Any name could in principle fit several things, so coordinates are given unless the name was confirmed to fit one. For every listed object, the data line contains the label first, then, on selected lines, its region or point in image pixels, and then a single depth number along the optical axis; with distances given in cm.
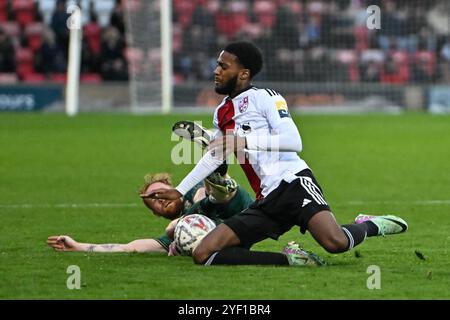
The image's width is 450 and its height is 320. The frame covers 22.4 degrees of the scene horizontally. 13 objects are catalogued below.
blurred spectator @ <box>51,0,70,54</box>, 3006
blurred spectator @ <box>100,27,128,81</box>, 3009
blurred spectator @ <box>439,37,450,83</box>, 3100
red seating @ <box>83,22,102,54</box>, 3095
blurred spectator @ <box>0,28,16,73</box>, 3038
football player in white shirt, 872
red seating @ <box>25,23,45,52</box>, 3122
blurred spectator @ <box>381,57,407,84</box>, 3064
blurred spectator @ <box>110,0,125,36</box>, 3122
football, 923
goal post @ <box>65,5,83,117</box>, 2533
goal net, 3025
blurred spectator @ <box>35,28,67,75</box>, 3025
